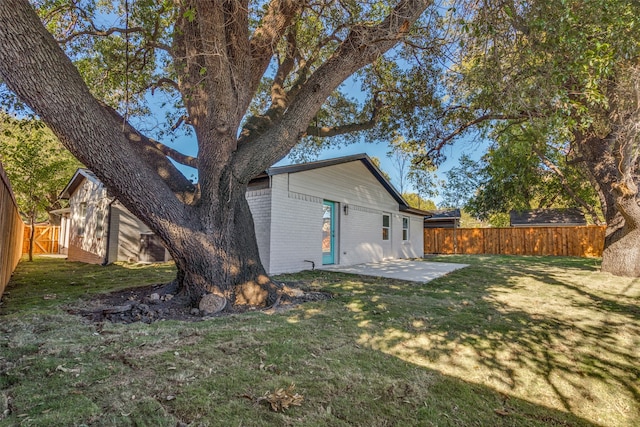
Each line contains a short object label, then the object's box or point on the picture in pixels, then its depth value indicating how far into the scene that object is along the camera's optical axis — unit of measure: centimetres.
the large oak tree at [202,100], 325
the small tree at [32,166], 1150
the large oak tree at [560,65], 445
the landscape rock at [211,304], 442
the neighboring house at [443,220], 2192
